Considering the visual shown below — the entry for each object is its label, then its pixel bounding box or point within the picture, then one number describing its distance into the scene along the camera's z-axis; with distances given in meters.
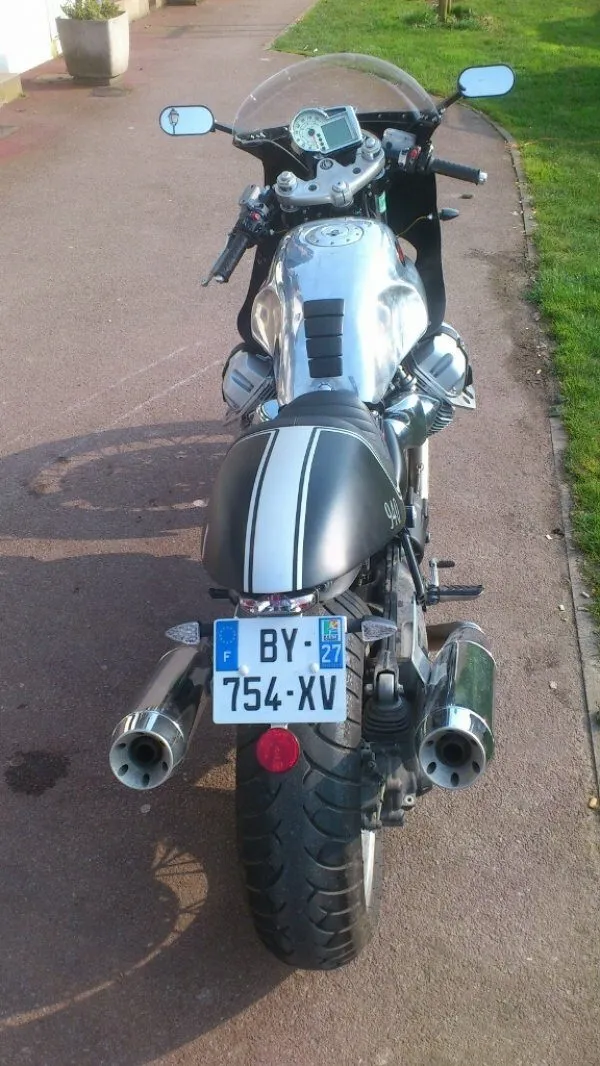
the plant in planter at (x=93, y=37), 11.71
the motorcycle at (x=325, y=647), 2.14
